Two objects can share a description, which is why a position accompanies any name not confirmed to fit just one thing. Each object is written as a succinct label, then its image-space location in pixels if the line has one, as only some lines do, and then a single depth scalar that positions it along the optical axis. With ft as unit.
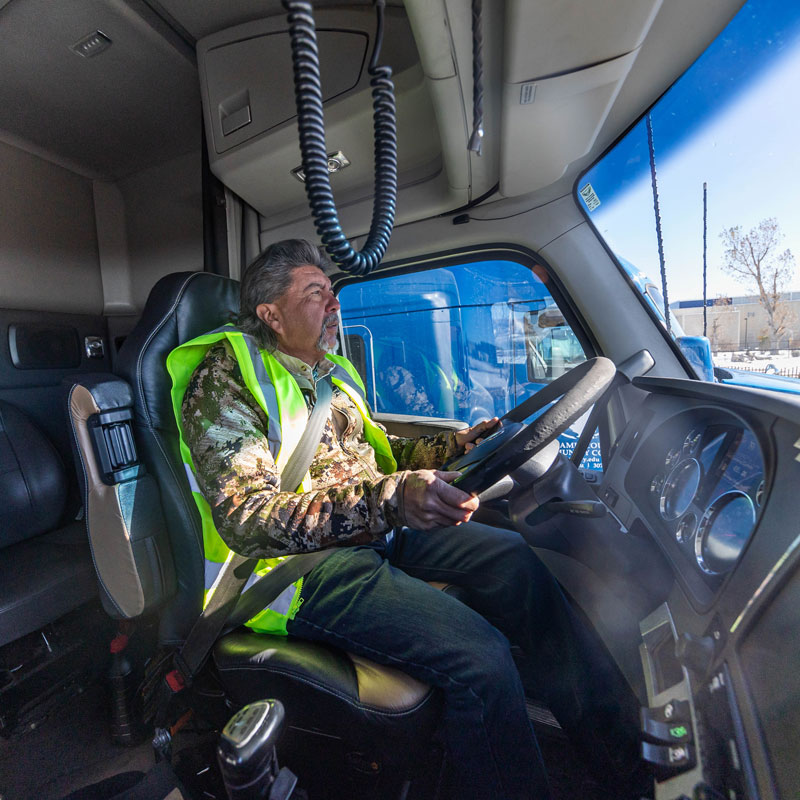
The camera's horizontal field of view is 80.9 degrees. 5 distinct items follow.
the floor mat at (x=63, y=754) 4.94
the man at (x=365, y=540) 3.33
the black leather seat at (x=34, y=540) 5.17
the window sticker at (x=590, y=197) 5.83
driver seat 3.26
